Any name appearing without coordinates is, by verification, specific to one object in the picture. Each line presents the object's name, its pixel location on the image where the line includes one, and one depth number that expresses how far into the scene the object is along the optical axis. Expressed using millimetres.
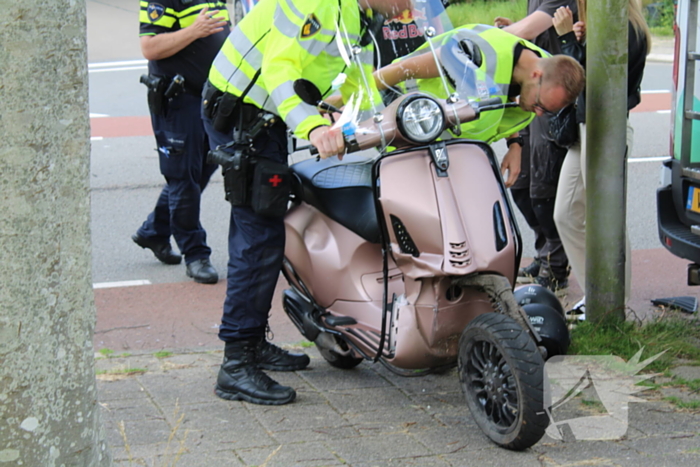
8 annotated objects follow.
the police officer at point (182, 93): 10980
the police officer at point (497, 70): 6527
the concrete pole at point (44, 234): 3441
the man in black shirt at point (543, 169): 10156
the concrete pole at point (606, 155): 8031
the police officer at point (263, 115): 6473
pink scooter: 6043
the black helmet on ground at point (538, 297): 7922
